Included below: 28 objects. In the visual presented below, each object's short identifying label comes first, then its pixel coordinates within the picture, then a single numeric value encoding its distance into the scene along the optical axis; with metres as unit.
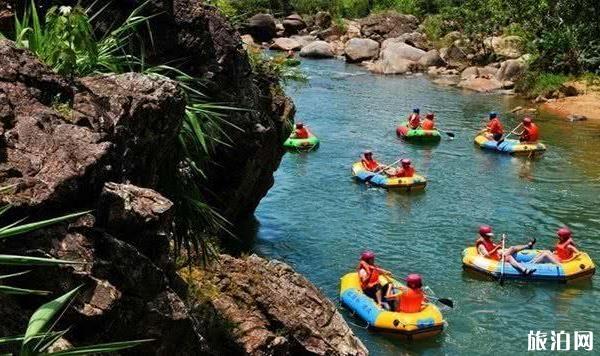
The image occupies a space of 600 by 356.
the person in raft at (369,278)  11.80
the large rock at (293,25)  49.25
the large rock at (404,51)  38.52
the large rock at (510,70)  32.91
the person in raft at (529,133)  21.92
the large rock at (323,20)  50.94
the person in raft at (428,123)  23.39
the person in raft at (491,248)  13.42
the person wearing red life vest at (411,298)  11.20
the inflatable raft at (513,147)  21.75
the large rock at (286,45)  44.58
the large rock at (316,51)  42.66
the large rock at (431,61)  38.06
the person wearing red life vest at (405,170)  18.48
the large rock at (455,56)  38.09
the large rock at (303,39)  45.65
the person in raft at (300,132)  21.80
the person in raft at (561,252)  13.39
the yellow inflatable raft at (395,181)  18.30
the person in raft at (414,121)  23.44
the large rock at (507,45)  35.38
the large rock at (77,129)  4.38
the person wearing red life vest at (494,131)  22.50
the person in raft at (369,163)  19.22
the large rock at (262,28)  46.53
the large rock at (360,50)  41.00
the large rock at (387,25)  45.25
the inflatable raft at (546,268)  13.08
